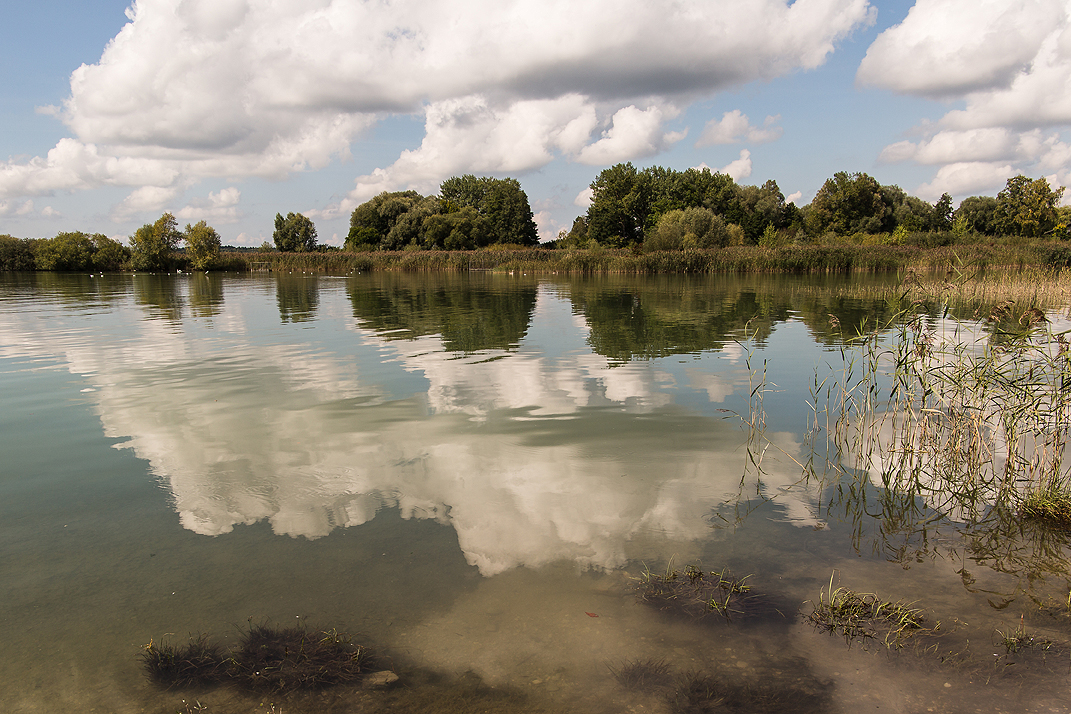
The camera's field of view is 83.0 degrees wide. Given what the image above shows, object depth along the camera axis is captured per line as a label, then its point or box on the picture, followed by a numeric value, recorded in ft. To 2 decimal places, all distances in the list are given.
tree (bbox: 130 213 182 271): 227.20
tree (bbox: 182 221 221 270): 230.48
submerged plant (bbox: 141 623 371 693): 10.69
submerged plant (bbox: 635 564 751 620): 12.73
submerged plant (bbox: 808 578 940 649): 11.77
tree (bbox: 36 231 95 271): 232.24
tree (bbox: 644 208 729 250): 184.14
